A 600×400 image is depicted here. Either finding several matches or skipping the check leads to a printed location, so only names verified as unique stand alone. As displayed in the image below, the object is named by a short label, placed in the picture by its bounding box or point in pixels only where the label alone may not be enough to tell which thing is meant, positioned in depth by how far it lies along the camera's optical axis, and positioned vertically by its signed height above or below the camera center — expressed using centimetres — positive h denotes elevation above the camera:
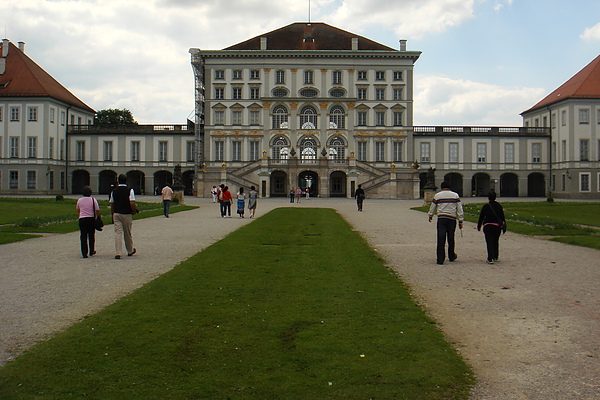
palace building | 7000 +896
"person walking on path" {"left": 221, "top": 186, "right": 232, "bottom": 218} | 3022 +2
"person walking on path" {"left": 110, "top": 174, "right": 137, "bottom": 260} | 1396 -26
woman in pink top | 1400 -33
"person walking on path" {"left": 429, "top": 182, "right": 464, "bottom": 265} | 1305 -31
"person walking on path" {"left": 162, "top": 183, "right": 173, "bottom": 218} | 2970 +12
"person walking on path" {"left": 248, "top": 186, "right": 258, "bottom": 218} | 3047 +13
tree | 9769 +1451
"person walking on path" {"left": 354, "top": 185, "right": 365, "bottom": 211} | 3566 +40
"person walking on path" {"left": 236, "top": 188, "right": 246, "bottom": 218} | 2944 -3
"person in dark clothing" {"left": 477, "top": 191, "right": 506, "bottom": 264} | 1330 -49
